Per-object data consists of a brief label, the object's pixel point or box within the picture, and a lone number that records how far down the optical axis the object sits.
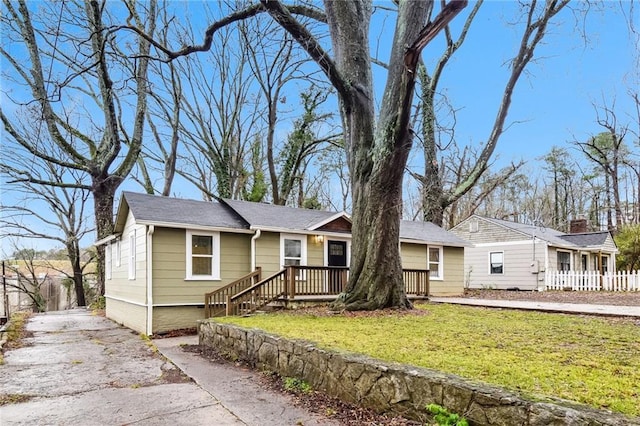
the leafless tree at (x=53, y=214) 18.39
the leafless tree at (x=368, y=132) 8.40
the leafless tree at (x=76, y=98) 13.79
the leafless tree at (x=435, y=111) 12.32
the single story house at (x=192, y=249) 9.95
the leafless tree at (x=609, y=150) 24.48
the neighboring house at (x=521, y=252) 19.59
